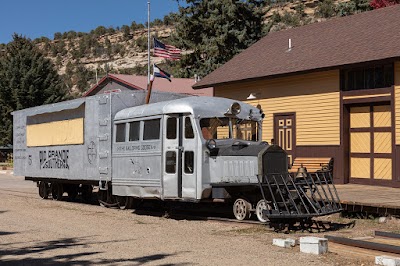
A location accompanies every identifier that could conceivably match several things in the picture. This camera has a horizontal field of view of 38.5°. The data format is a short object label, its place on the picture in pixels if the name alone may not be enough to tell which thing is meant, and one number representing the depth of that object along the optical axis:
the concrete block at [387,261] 7.42
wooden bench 17.80
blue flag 20.93
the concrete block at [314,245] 8.60
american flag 26.25
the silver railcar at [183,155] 11.90
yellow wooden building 16.66
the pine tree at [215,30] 41.22
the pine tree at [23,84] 43.12
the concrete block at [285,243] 9.23
